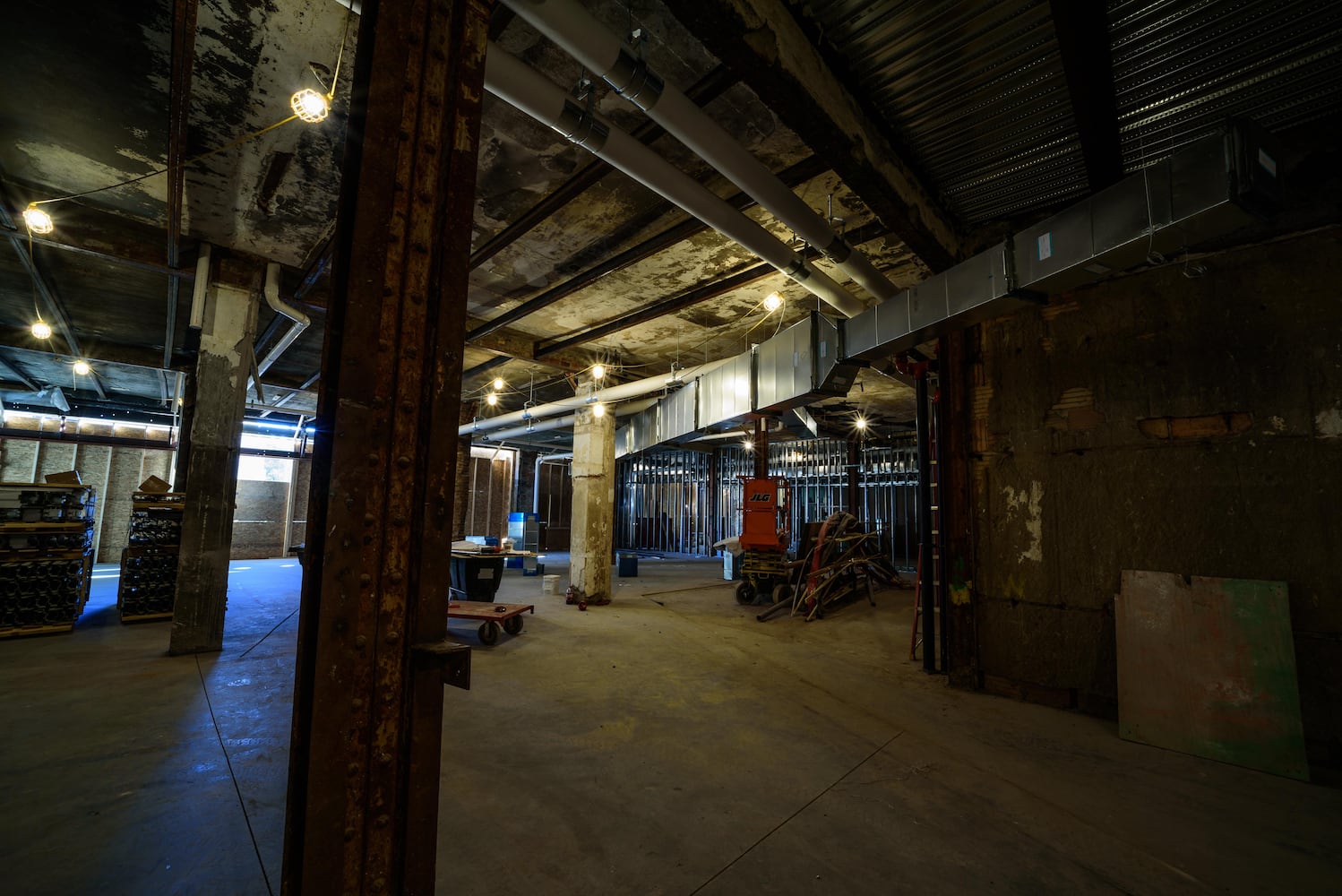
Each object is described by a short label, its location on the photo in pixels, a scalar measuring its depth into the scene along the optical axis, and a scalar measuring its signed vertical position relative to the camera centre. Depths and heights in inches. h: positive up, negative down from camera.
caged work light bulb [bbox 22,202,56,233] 159.5 +86.7
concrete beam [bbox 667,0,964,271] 94.0 +85.1
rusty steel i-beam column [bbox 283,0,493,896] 53.1 +1.4
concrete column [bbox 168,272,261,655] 205.3 +11.8
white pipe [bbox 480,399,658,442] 406.3 +70.1
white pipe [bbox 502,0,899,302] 89.0 +80.4
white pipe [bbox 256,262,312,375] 223.8 +84.7
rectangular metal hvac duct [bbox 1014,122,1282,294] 95.9 +60.9
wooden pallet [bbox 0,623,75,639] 221.0 -58.7
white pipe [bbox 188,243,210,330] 212.4 +84.9
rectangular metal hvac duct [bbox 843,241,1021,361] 136.9 +58.8
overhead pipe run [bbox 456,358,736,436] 300.5 +68.0
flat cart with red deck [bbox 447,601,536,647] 231.3 -50.6
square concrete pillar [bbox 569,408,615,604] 337.7 -1.4
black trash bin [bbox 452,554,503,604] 306.3 -43.8
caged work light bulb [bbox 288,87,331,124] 114.2 +86.8
